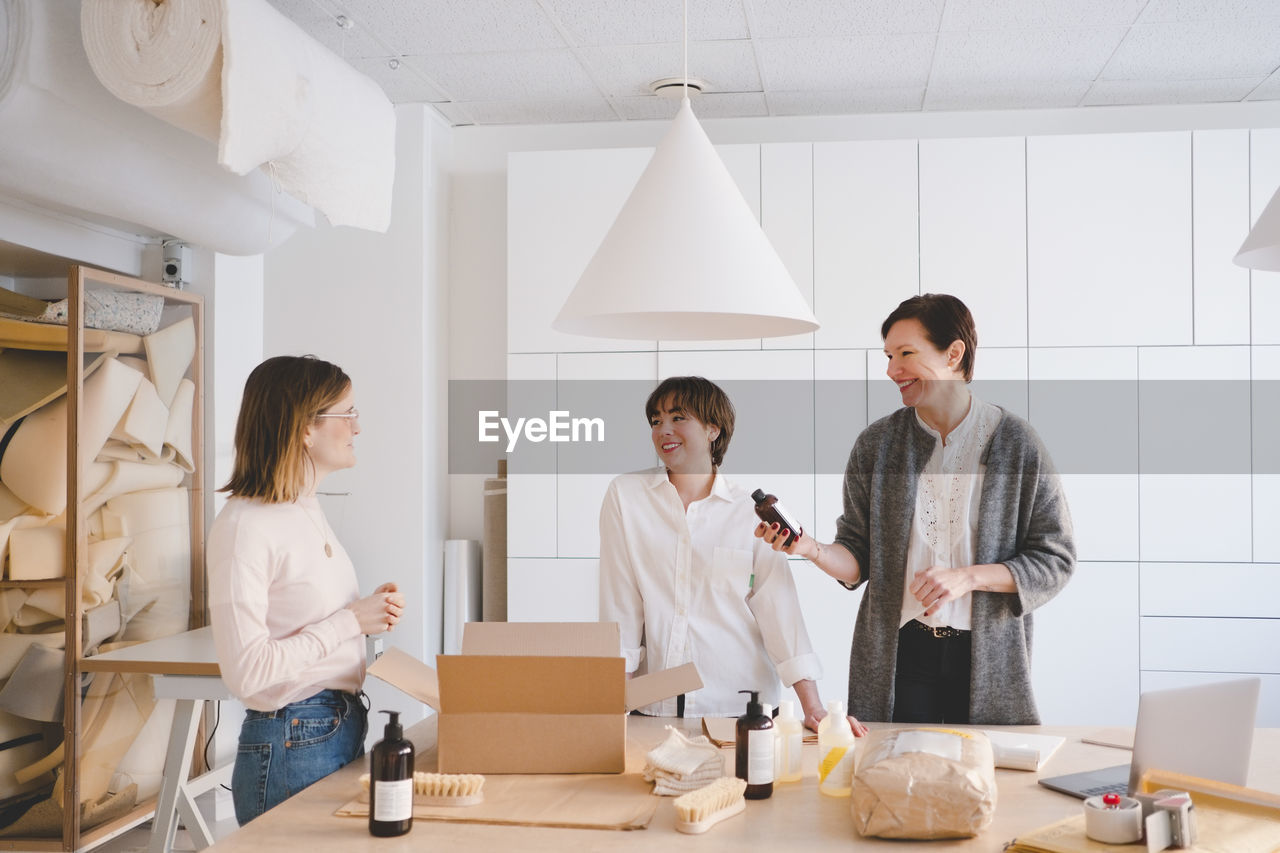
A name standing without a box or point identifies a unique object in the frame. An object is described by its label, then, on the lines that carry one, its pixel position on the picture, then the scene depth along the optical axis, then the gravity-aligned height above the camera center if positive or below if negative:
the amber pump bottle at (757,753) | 1.63 -0.47
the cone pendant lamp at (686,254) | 1.69 +0.31
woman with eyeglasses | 1.80 -0.27
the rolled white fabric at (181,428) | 3.48 +0.06
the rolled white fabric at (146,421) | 3.30 +0.08
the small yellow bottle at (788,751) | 1.72 -0.49
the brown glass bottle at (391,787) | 1.50 -0.48
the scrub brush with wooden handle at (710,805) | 1.50 -0.51
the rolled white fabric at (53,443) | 3.19 +0.01
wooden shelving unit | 3.11 -0.35
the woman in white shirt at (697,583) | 2.34 -0.30
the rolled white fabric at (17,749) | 3.18 -0.91
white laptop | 1.54 -0.41
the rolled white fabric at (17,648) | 3.18 -0.59
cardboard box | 1.74 -0.44
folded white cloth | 1.66 -0.50
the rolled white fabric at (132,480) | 3.23 -0.11
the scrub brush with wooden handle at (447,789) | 1.63 -0.52
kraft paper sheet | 1.55 -0.54
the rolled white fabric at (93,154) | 2.24 +0.69
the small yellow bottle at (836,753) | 1.67 -0.48
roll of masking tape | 1.39 -0.49
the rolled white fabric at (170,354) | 3.42 +0.29
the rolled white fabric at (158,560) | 3.36 -0.36
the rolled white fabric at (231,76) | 2.28 +0.81
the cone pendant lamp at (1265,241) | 1.79 +0.36
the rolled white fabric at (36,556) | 3.15 -0.32
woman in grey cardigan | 2.19 -0.20
